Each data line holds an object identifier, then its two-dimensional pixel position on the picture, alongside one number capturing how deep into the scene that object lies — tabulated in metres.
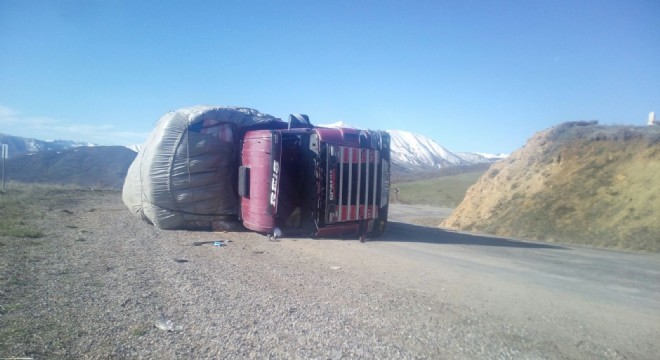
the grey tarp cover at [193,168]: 11.50
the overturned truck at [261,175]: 10.61
